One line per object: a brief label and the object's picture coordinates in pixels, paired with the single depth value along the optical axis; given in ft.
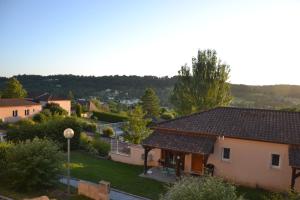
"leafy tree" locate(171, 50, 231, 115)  111.55
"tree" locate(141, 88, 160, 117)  215.72
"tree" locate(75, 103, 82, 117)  197.26
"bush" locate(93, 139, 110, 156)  88.74
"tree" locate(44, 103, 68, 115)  168.74
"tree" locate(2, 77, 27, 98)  194.39
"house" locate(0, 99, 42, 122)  147.50
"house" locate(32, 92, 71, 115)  181.40
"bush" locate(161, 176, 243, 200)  28.45
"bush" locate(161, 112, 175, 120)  193.06
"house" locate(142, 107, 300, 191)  57.31
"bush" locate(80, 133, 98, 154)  87.45
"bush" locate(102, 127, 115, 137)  126.21
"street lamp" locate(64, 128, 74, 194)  47.60
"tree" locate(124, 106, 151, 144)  95.55
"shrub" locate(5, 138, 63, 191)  47.42
